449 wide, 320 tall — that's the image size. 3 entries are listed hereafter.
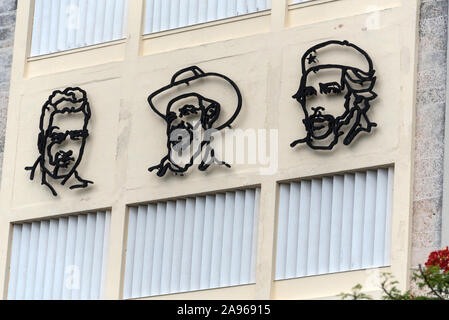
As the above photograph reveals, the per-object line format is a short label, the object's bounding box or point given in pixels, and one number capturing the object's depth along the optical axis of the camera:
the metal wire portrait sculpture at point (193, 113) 24.34
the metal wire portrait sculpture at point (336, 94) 23.09
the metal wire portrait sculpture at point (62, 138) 25.47
